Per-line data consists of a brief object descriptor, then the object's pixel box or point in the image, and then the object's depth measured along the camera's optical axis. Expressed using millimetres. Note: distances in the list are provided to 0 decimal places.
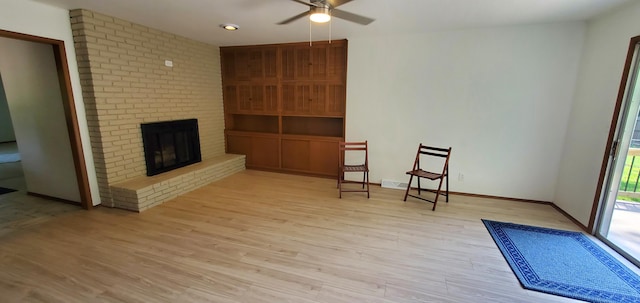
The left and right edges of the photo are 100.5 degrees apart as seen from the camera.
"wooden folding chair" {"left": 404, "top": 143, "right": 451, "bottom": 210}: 3382
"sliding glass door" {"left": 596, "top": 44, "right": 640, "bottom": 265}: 2438
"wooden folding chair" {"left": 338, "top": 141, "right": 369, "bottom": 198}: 3850
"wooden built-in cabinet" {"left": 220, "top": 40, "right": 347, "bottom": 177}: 4422
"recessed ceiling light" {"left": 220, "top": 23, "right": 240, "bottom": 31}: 3430
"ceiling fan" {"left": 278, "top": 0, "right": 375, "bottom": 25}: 2268
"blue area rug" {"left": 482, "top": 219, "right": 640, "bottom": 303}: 1937
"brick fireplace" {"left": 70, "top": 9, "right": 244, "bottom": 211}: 3029
